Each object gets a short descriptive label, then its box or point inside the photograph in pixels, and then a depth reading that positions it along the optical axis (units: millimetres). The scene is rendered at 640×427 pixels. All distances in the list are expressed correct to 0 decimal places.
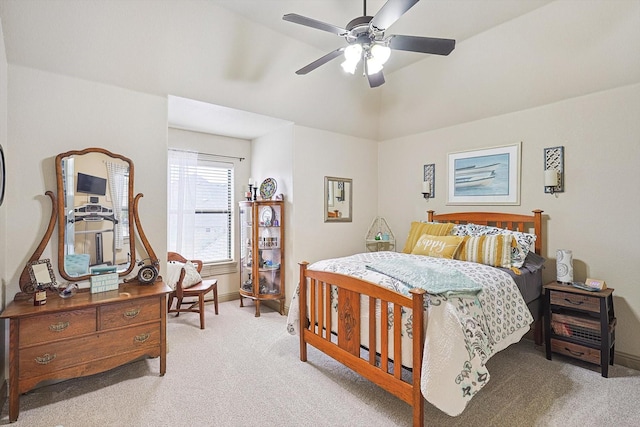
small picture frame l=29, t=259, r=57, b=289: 2306
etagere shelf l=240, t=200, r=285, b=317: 4074
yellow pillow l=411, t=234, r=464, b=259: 3164
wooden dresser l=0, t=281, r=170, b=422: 2023
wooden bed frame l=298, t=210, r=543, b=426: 1869
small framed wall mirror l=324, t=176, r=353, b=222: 4363
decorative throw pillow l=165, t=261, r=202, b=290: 3674
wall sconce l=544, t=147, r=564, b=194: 3092
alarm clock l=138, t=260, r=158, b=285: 2744
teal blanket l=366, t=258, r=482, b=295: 1973
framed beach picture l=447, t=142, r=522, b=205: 3490
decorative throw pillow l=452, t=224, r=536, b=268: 2885
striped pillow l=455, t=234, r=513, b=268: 2887
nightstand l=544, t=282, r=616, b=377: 2533
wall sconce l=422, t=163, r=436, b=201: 4195
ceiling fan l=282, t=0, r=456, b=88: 1923
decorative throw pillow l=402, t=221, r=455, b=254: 3584
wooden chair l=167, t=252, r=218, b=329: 3618
